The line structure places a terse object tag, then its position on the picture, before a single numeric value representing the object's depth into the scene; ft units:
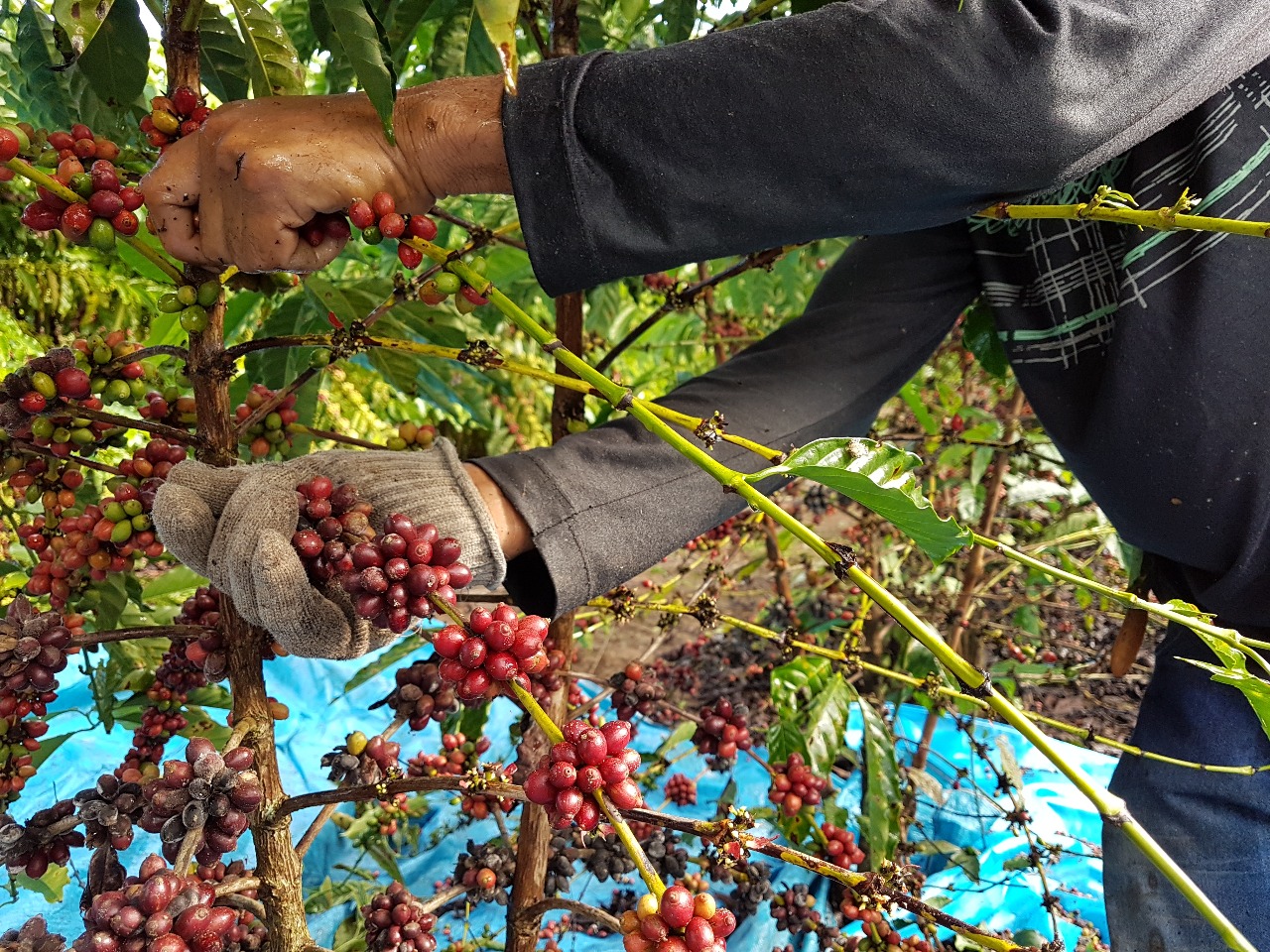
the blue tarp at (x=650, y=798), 6.18
